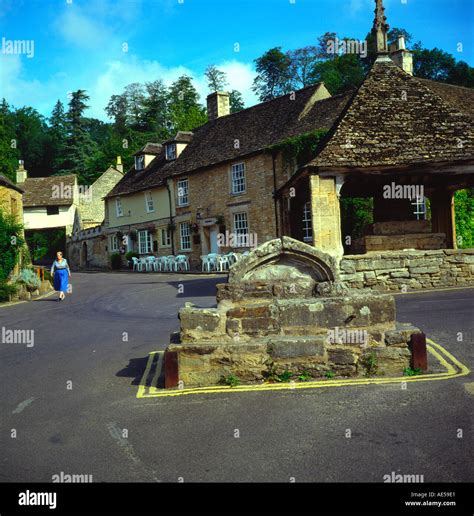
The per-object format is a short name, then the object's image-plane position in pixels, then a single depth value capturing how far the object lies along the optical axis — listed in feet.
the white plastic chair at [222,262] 88.58
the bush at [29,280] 66.18
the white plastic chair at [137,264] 112.97
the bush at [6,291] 62.39
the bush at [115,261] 128.57
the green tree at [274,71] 204.95
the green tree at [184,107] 189.78
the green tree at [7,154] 154.61
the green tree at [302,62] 202.18
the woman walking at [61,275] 59.93
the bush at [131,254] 124.36
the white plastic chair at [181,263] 103.08
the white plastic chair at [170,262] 104.22
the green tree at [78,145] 213.05
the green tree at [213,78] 224.53
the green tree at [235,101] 234.11
